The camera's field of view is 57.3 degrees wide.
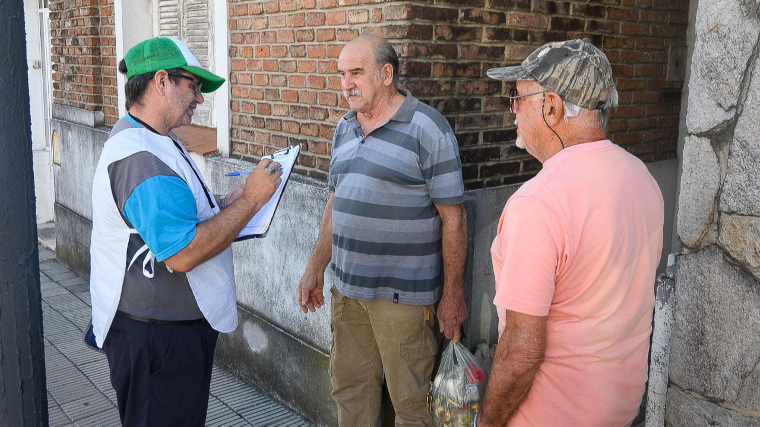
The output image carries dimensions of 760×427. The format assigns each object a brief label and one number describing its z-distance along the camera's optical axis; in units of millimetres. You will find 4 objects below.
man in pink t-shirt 1740
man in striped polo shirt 3018
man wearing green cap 2400
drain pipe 2521
